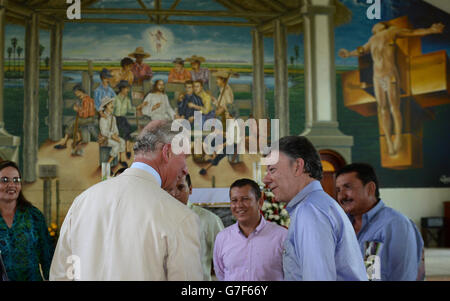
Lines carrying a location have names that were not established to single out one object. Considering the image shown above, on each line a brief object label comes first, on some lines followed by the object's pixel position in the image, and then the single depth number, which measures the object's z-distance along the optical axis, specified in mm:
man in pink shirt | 3719
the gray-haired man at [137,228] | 2191
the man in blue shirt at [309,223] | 2195
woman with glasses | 3818
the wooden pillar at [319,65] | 11945
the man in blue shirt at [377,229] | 2938
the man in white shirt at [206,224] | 4438
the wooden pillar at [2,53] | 11375
